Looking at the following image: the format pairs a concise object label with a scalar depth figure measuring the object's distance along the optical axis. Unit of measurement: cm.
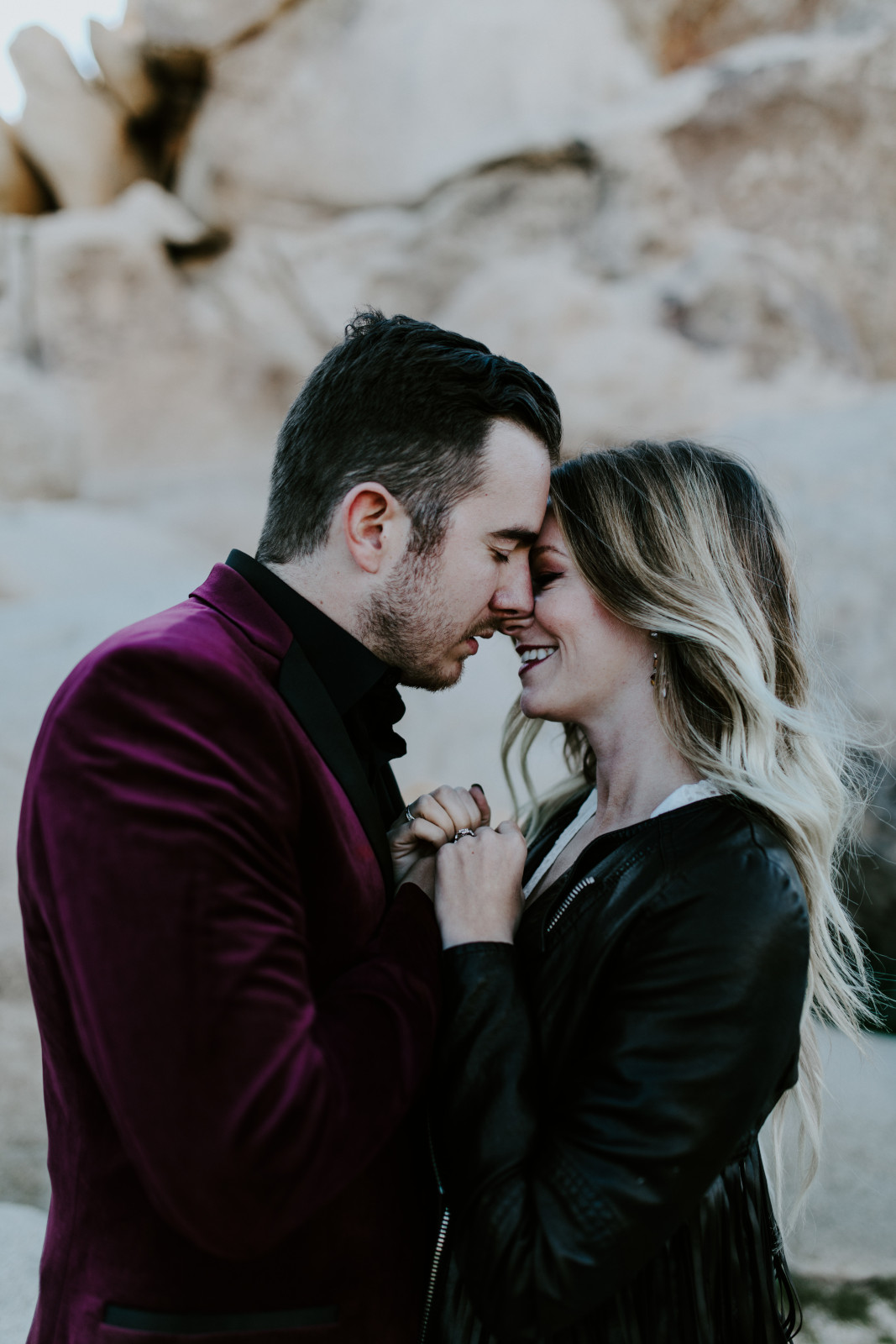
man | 112
